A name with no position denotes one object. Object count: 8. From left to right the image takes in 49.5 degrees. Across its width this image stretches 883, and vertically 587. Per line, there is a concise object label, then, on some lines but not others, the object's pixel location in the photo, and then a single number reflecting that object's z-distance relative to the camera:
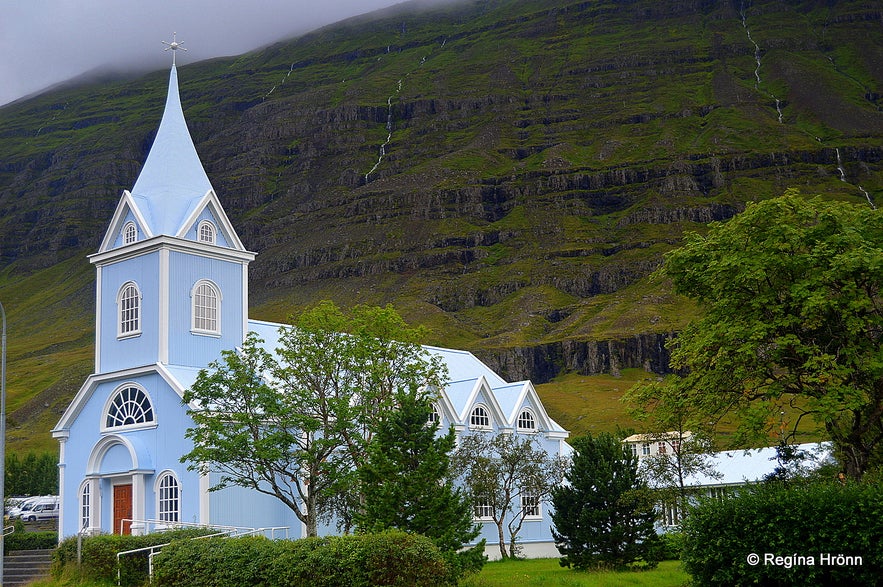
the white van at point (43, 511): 64.38
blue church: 35.84
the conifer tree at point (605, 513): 30.34
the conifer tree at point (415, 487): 22.84
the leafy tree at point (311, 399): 31.00
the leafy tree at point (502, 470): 40.38
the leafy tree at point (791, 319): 22.73
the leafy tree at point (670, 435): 25.84
